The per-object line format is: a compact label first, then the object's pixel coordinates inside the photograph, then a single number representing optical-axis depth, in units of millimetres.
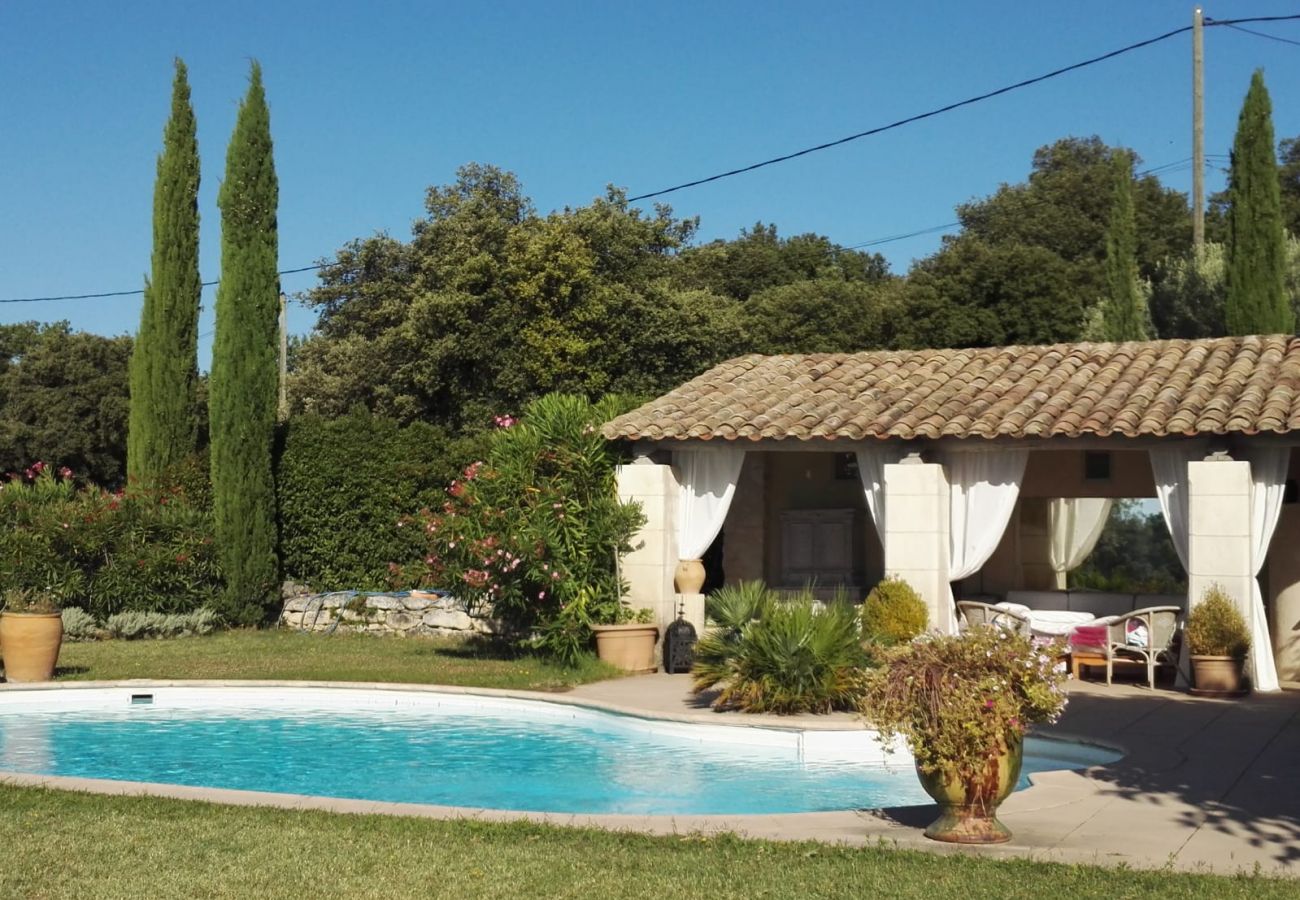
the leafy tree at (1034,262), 39625
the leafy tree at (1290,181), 43125
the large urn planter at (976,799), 7969
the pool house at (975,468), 15430
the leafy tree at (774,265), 51188
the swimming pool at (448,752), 11305
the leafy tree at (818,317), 44844
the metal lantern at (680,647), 17375
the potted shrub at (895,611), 16234
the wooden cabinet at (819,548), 21094
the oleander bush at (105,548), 21641
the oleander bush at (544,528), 17453
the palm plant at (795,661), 13562
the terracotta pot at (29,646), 16766
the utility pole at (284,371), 43138
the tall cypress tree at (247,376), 23016
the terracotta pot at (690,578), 18203
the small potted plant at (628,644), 17391
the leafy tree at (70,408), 46812
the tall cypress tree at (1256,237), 26062
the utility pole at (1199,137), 29250
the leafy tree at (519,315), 33500
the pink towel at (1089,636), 16547
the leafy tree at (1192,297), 29734
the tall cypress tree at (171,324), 24531
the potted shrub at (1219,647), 14984
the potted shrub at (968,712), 7859
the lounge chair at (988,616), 16469
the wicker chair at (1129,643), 15797
